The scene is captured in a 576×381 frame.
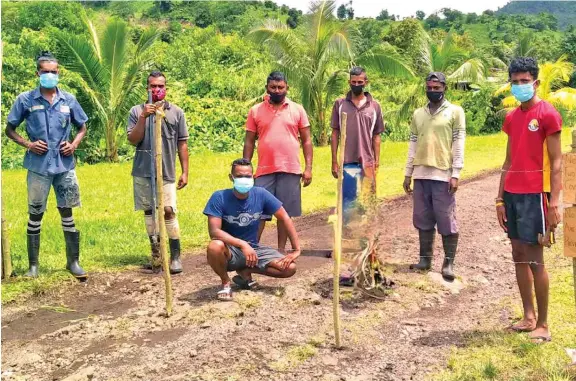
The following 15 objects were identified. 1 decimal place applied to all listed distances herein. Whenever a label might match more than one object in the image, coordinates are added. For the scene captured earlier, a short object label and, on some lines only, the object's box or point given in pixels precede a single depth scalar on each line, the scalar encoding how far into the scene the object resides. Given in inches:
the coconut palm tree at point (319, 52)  650.8
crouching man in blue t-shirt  211.2
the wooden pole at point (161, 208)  202.7
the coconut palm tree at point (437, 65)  796.0
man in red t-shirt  175.9
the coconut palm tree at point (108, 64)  576.7
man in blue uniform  231.8
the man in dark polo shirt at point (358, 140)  249.2
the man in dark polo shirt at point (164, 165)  242.8
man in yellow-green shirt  237.9
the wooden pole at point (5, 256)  237.3
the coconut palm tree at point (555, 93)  756.6
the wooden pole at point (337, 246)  178.1
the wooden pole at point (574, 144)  165.6
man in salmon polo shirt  245.3
